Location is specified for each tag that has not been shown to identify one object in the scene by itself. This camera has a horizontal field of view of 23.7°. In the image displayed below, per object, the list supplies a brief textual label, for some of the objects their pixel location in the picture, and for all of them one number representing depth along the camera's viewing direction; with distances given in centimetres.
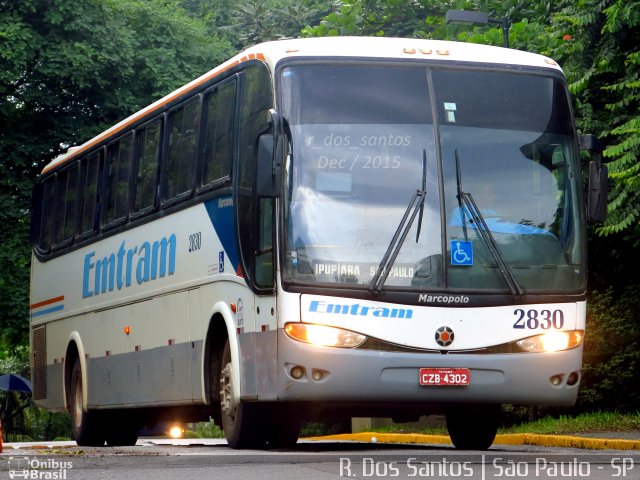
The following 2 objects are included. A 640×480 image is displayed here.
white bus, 1280
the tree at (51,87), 3041
